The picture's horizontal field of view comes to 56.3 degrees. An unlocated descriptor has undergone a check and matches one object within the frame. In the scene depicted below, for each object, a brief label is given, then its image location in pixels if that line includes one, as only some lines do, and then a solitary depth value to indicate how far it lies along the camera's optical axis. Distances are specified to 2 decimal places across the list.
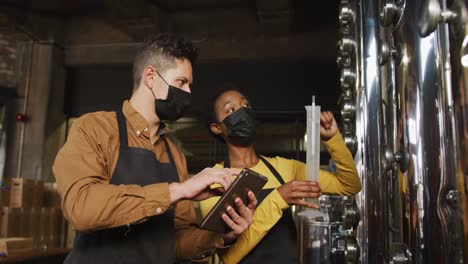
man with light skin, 1.46
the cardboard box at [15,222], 5.29
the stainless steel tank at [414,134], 0.83
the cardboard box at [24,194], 5.75
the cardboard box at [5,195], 5.72
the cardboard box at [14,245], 4.36
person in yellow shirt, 2.07
